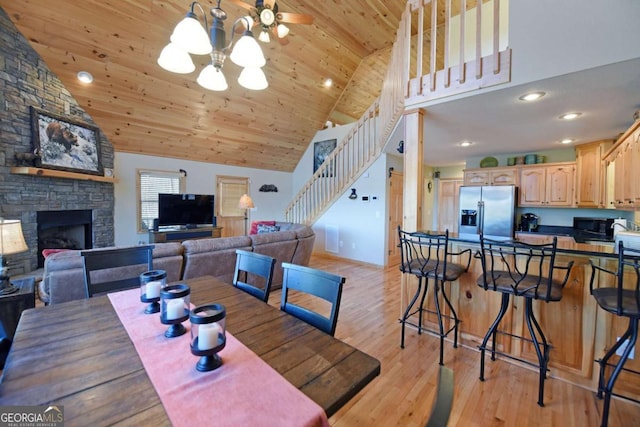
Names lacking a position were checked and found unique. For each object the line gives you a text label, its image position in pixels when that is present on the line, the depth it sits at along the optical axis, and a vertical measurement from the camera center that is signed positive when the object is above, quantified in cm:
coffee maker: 496 -23
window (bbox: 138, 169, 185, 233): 540 +34
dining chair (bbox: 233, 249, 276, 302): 172 -42
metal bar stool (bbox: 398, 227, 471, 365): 228 -54
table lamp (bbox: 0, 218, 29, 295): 196 -29
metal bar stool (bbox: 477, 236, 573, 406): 182 -54
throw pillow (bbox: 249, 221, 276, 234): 598 -40
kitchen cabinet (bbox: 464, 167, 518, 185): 500 +65
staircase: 231 +139
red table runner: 74 -58
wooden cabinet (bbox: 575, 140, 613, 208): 408 +56
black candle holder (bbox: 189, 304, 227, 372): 93 -47
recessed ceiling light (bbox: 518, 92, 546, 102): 234 +103
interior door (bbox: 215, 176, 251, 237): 676 +1
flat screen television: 552 -7
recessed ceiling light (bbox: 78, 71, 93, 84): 394 +193
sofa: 230 -58
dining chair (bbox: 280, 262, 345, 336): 131 -43
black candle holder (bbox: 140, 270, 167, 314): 141 -45
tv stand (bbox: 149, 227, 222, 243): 530 -58
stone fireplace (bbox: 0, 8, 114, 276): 336 +79
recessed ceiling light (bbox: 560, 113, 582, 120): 291 +105
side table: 209 -80
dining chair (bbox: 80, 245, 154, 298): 174 -38
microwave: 407 -27
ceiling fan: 256 +192
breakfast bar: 191 -91
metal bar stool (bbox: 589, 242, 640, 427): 145 -55
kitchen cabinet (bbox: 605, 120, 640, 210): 253 +45
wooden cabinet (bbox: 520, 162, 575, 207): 448 +44
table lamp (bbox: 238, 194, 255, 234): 580 +10
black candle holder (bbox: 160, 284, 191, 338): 117 -47
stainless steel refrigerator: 487 -1
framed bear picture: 369 +96
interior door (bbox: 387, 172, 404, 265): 553 -8
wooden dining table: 79 -57
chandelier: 161 +103
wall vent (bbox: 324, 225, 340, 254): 625 -74
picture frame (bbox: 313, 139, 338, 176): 708 +158
